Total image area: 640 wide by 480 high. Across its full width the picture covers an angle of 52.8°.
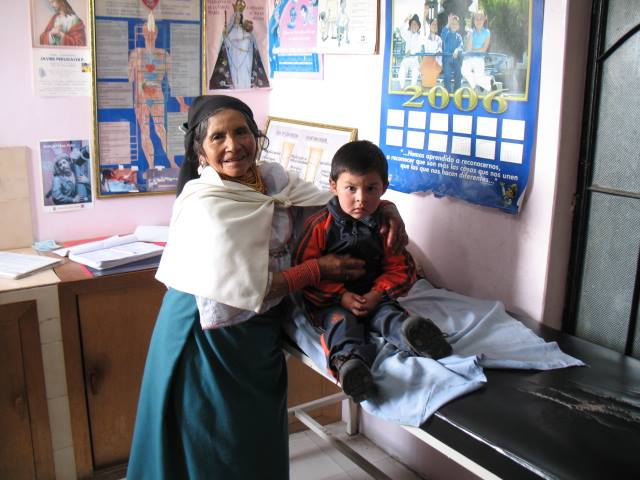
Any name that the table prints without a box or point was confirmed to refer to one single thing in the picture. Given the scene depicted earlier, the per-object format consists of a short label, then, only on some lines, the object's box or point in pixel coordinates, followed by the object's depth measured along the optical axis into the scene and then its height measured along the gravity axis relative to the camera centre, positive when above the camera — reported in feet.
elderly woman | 5.65 -1.95
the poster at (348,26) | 7.55 +0.96
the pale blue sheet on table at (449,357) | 4.71 -1.99
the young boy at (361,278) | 5.25 -1.59
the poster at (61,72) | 8.45 +0.39
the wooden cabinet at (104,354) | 7.82 -3.10
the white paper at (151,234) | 9.16 -1.82
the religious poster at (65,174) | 8.73 -0.98
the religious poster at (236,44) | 9.55 +0.89
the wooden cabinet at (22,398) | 7.41 -3.41
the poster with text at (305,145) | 8.48 -0.54
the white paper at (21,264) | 7.66 -1.97
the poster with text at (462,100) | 5.97 +0.08
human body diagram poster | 8.86 +0.23
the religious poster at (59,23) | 8.33 +1.01
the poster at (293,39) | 8.63 +0.92
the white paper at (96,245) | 8.56 -1.89
